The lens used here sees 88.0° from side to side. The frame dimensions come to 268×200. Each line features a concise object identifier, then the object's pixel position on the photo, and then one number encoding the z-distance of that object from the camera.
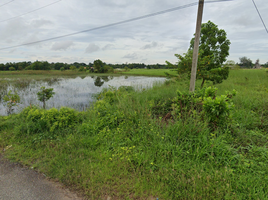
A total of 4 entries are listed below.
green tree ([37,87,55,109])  7.05
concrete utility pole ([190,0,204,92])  3.65
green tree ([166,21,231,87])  6.49
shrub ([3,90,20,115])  6.10
